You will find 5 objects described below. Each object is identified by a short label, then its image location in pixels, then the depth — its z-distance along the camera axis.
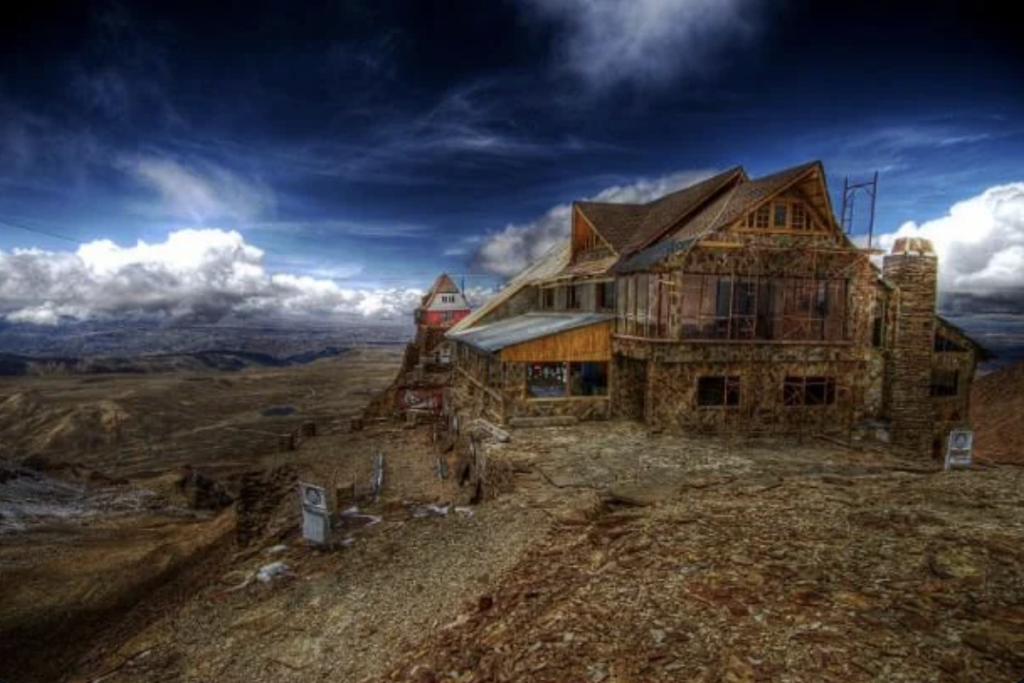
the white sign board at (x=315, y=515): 13.68
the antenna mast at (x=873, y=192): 19.56
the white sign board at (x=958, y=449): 15.38
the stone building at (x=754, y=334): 20.42
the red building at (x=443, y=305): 60.25
